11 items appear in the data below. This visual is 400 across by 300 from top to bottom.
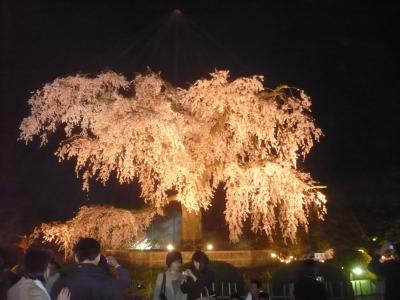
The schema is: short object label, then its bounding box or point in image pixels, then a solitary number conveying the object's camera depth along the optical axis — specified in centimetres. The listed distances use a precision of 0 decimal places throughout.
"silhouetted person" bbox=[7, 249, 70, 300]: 400
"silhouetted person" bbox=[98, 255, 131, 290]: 499
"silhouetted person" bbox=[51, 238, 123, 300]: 374
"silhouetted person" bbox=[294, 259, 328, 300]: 337
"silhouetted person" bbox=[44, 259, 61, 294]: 559
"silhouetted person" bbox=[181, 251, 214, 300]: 566
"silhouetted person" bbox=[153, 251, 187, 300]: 565
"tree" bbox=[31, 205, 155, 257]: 1386
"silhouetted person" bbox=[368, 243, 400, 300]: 557
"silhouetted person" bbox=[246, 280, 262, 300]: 601
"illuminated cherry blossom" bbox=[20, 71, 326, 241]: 1264
